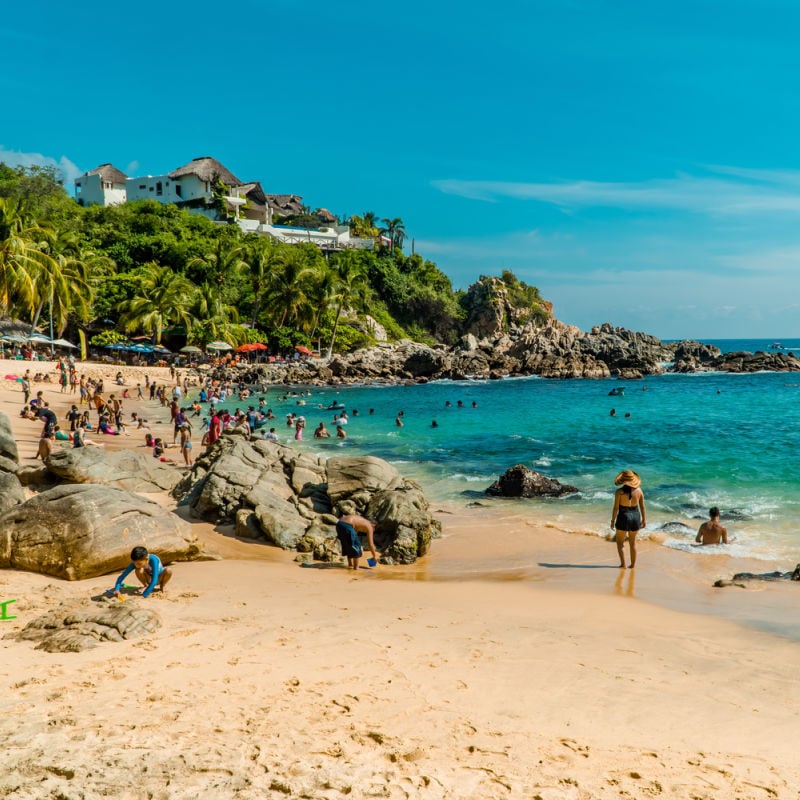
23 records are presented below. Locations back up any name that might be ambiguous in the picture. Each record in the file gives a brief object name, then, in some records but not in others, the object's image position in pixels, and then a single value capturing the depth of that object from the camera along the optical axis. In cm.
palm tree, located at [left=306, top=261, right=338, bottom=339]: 6500
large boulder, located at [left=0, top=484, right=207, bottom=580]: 948
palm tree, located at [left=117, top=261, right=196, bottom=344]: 5631
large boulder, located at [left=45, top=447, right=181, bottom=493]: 1366
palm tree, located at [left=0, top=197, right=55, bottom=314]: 3875
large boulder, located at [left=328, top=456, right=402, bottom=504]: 1461
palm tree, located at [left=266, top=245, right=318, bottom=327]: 6494
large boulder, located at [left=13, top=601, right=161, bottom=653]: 690
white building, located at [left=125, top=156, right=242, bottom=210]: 8875
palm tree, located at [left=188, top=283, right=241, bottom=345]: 5916
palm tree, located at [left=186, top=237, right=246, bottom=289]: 6538
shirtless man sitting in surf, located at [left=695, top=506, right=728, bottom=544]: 1298
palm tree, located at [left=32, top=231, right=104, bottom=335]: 4659
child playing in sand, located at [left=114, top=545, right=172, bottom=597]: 874
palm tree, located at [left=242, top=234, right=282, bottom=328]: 6494
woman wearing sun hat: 1109
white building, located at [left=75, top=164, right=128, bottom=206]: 8812
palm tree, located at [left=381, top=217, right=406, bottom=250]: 9638
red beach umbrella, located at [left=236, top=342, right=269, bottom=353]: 5944
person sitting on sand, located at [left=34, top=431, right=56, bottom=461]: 1811
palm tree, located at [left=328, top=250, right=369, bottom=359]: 6588
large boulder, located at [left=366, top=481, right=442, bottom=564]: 1212
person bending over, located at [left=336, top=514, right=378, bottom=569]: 1136
